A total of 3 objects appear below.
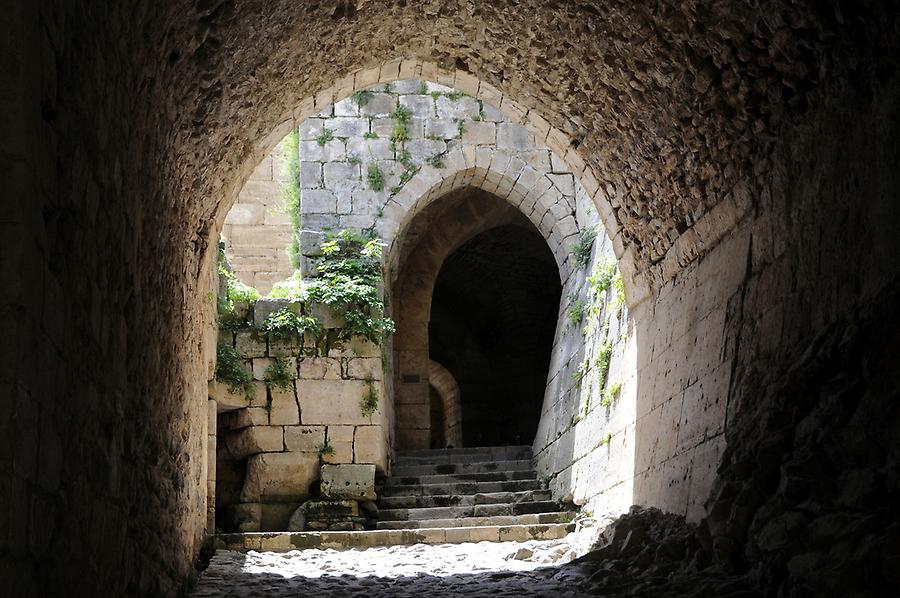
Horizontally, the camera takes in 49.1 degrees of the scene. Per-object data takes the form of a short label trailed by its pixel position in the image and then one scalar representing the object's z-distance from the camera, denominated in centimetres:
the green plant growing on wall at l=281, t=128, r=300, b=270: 1158
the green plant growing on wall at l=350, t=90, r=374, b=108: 1160
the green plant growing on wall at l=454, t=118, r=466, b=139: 1166
